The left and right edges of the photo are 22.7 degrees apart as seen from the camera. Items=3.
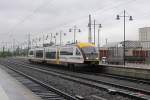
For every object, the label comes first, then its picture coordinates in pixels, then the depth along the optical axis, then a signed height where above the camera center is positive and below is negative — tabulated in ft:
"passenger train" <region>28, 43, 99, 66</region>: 122.52 +1.14
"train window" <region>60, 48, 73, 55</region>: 131.50 +2.32
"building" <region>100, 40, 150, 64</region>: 162.91 +2.09
